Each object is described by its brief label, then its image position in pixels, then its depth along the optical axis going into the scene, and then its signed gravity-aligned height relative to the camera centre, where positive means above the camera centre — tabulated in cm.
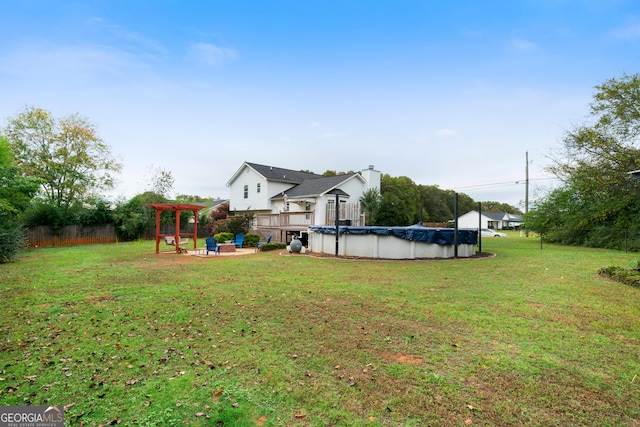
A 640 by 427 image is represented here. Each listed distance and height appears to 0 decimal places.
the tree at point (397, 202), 2552 +209
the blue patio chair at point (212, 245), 1437 -113
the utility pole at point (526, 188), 2860 +343
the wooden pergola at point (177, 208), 1515 +60
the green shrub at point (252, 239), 1847 -106
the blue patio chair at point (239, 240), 1767 -108
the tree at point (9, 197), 1197 +88
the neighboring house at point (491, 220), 6406 +89
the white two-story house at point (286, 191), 2246 +277
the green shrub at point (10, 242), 1188 -93
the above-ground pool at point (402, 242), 1287 -82
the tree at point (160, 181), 2586 +322
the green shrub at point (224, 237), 1868 -98
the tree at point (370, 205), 2621 +148
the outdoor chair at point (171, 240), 1704 -110
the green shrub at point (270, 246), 1656 -137
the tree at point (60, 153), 2311 +509
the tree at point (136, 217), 2289 +17
